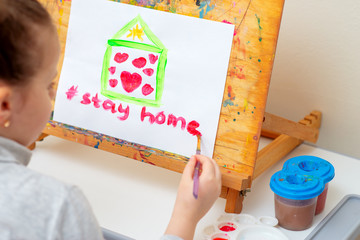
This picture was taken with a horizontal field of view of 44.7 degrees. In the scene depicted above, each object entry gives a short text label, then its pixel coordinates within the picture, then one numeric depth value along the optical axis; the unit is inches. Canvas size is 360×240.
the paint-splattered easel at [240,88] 32.8
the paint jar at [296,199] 32.8
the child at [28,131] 20.0
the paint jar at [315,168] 35.6
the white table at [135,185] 34.3
